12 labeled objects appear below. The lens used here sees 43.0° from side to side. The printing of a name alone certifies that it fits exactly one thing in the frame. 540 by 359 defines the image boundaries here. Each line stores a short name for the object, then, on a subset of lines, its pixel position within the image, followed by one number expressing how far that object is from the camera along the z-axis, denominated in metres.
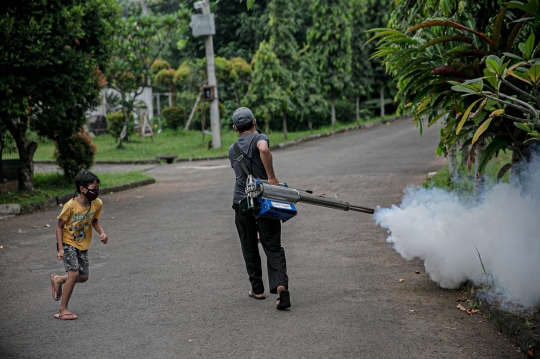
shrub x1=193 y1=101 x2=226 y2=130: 32.59
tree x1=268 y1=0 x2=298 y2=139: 27.89
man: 6.89
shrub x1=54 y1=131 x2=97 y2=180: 17.58
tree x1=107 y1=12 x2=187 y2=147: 28.05
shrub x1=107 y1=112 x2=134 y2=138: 28.84
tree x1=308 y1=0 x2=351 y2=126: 30.94
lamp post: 25.70
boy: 6.82
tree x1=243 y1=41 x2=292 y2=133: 27.08
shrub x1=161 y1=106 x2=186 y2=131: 34.10
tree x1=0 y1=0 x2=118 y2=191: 14.17
